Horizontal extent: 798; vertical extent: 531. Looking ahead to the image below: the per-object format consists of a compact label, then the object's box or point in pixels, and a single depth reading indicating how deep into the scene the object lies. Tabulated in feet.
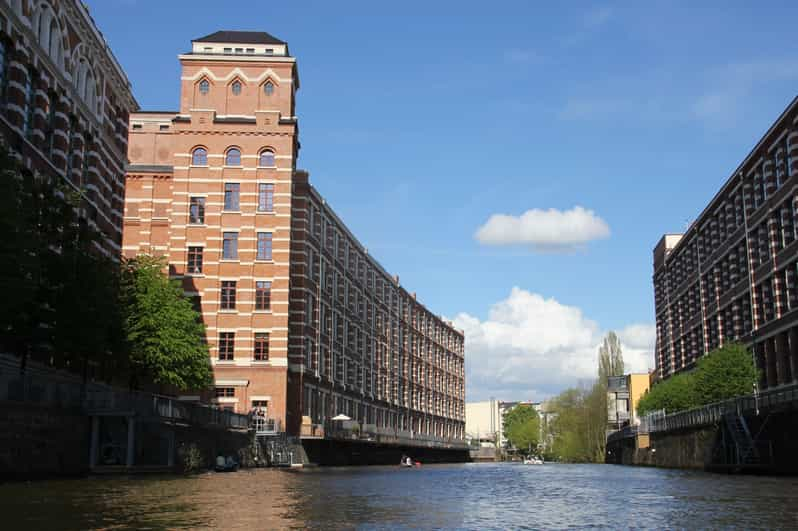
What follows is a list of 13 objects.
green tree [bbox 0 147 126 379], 122.62
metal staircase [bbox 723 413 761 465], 167.53
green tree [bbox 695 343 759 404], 203.92
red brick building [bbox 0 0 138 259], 143.54
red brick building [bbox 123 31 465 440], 242.37
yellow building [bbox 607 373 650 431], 437.99
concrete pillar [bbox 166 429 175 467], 159.22
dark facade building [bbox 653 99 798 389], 200.75
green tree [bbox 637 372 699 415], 235.40
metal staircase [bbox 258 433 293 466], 227.81
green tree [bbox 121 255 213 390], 172.65
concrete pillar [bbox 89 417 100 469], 134.21
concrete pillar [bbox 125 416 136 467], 139.44
